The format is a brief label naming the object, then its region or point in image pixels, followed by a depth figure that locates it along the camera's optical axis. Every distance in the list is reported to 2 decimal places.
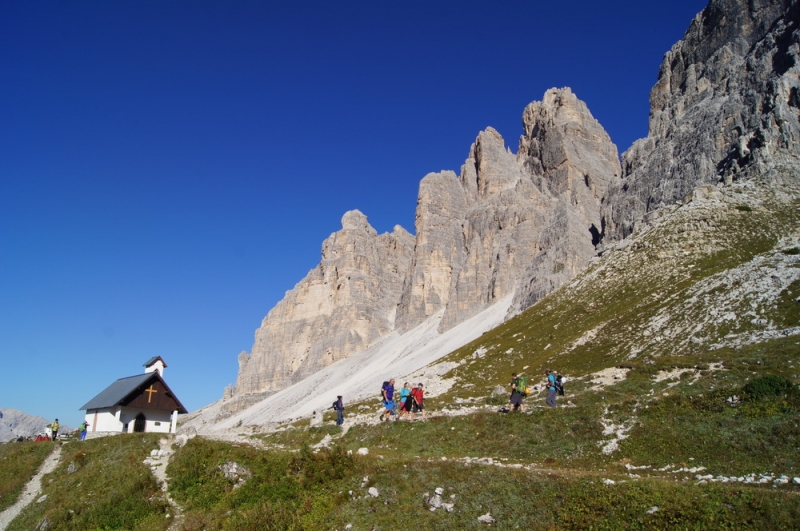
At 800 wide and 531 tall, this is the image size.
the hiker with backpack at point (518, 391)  26.16
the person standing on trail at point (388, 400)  30.16
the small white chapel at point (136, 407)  41.81
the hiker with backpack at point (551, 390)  26.47
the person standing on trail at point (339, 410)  31.22
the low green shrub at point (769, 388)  21.93
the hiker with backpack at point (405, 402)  29.11
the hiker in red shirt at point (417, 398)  29.05
